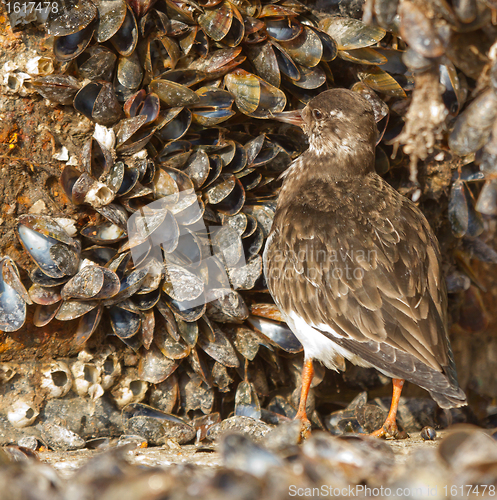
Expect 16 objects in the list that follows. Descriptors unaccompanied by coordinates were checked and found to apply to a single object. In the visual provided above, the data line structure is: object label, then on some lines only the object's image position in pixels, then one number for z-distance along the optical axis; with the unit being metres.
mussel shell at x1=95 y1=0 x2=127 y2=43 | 4.14
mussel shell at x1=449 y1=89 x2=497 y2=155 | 2.68
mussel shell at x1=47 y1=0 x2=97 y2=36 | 4.06
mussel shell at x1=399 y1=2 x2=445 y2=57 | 2.60
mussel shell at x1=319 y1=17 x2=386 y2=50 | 4.60
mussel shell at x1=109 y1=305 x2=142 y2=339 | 4.42
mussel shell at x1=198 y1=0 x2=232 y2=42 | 4.36
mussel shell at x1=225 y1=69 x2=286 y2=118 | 4.53
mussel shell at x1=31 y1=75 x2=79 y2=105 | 4.06
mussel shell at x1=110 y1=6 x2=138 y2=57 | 4.24
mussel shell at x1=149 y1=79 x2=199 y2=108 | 4.27
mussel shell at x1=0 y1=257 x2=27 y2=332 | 4.07
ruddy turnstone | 4.02
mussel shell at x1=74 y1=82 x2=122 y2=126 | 4.18
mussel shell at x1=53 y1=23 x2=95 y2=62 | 4.12
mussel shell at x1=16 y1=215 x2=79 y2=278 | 4.07
